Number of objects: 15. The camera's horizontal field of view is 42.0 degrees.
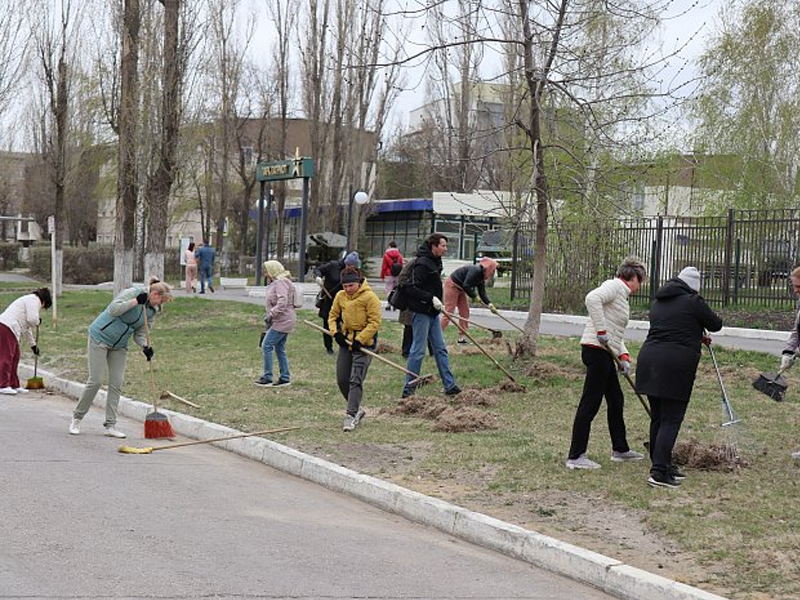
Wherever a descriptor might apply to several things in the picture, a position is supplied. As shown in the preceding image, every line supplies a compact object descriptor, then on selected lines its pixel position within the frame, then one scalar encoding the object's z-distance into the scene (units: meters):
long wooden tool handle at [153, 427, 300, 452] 9.82
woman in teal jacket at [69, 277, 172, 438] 10.30
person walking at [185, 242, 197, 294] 32.19
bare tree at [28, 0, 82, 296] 29.00
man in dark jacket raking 11.87
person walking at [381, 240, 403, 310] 21.39
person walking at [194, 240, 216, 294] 31.90
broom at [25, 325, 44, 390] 14.41
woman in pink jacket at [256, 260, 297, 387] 13.55
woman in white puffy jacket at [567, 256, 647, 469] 8.48
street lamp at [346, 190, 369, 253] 34.97
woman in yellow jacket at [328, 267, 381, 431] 10.44
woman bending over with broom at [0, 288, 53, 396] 13.73
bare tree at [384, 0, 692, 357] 12.84
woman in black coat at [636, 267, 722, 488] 7.80
